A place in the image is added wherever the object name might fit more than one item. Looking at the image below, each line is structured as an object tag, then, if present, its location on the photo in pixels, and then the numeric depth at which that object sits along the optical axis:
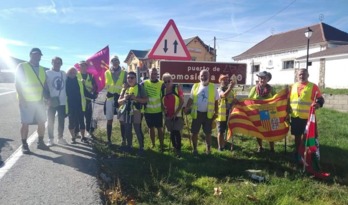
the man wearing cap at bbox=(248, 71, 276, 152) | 7.53
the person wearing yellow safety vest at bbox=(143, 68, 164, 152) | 7.43
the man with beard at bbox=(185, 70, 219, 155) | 7.16
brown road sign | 8.37
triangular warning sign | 7.39
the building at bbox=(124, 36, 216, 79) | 50.56
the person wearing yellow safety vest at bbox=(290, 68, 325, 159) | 6.80
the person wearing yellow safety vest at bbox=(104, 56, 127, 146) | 7.96
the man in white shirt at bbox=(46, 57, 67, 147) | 7.96
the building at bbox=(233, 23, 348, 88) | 28.92
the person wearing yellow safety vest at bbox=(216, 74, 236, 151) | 7.72
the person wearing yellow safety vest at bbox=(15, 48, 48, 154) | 7.23
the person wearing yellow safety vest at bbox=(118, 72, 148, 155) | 7.28
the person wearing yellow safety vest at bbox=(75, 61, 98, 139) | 8.69
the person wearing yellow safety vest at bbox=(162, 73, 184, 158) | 7.42
